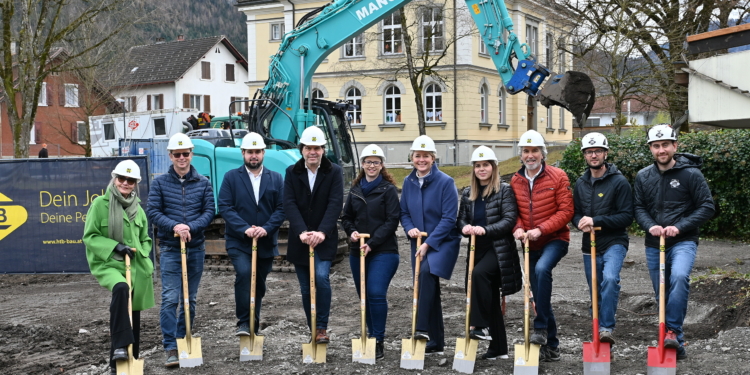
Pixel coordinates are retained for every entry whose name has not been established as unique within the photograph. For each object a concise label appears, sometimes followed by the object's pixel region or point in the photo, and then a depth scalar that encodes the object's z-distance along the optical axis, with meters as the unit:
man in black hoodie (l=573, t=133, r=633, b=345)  6.63
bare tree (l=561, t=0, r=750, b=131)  22.56
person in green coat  6.47
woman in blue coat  7.00
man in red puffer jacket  6.80
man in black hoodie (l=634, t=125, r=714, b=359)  6.53
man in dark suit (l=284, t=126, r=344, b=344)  7.29
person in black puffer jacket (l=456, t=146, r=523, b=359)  6.84
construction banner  11.41
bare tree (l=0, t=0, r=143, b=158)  18.47
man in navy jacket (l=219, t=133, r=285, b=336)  7.43
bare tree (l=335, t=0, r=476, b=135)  31.45
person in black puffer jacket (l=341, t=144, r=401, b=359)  7.14
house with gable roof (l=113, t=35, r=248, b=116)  53.91
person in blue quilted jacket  7.07
